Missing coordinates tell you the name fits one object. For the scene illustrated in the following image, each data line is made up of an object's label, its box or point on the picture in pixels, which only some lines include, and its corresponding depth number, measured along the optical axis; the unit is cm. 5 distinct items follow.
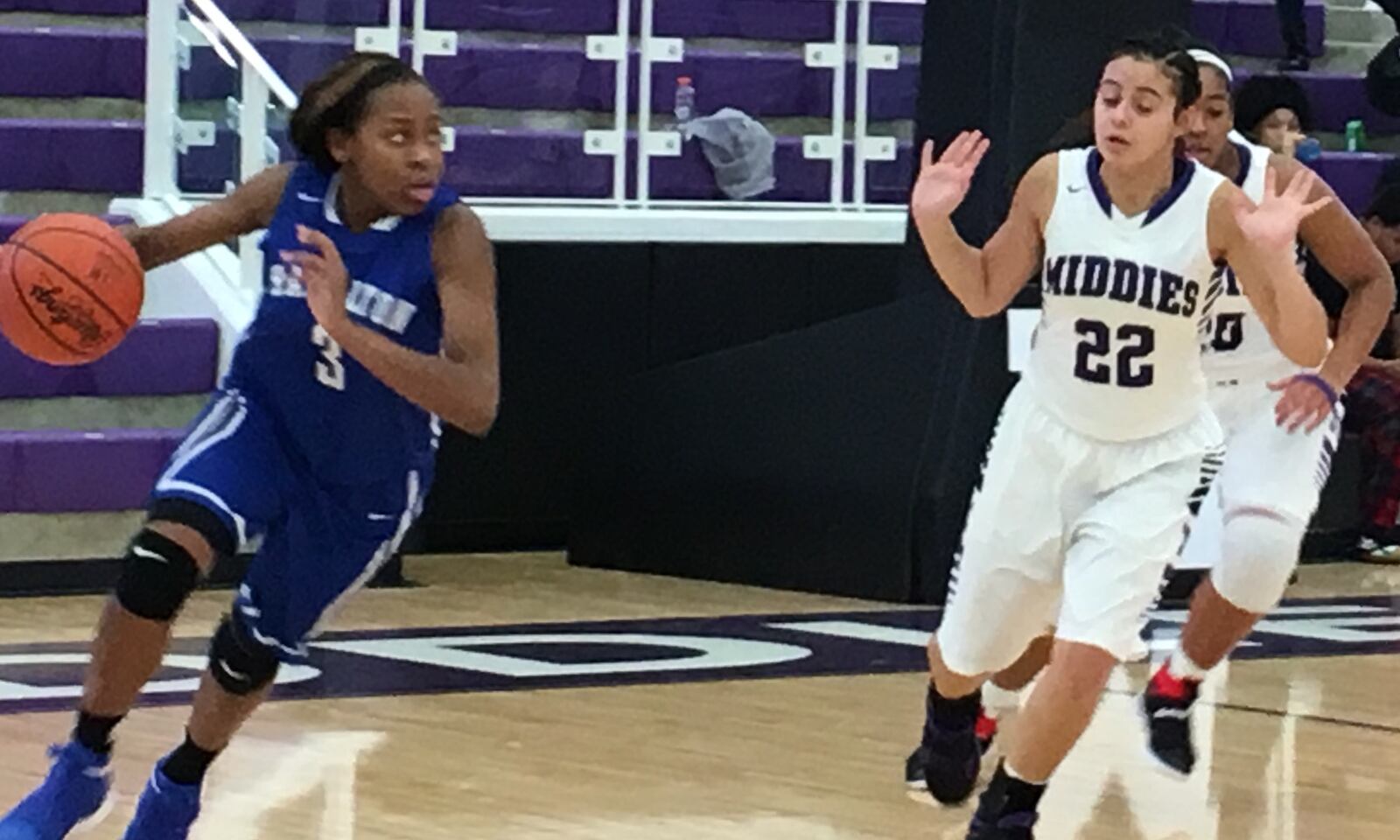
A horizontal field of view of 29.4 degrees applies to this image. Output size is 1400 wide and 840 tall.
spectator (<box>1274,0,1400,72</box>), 1340
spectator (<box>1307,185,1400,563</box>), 1080
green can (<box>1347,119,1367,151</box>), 1341
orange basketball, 463
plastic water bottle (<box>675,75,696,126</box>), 1075
